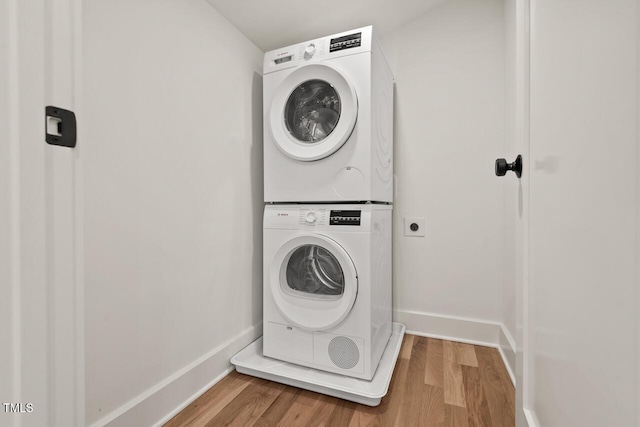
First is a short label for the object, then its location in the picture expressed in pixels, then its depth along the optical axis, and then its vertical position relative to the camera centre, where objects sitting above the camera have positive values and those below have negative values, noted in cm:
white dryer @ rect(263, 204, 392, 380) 132 -39
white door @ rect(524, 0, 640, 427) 35 +0
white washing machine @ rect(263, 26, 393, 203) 135 +47
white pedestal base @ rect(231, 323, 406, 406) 122 -78
